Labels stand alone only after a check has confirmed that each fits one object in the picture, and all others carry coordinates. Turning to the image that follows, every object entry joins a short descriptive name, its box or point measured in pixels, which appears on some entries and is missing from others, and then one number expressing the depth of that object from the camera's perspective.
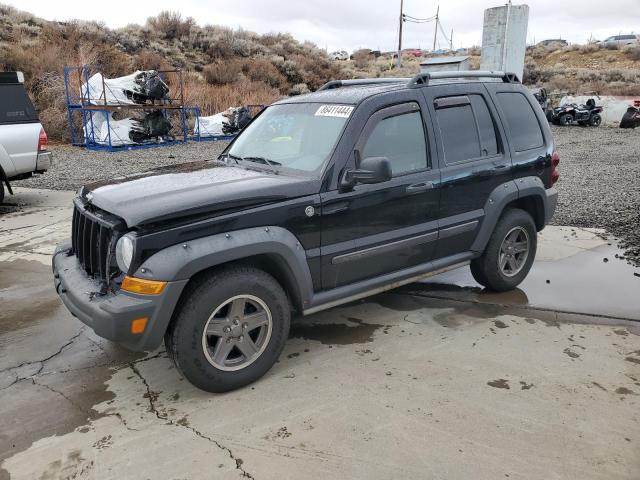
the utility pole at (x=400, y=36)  38.42
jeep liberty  2.96
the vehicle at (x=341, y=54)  59.49
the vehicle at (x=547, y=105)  20.70
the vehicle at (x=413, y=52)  64.51
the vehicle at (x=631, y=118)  21.33
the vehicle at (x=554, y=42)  54.78
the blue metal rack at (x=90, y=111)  16.09
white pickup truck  8.06
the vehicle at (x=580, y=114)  22.61
